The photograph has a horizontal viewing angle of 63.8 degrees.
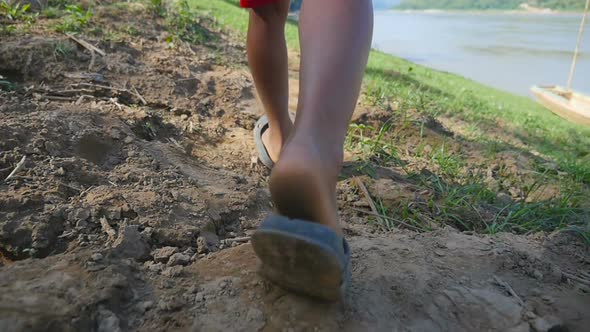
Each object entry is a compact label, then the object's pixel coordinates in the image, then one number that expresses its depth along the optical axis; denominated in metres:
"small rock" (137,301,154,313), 0.95
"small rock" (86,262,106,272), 0.99
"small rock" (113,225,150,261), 1.12
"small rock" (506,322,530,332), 1.02
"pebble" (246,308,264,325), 0.94
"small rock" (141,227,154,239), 1.21
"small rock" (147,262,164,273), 1.08
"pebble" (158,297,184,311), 0.96
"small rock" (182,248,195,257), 1.19
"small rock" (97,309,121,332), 0.88
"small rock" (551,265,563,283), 1.24
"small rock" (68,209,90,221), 1.21
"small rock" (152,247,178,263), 1.15
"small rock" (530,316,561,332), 1.03
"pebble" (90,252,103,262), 1.02
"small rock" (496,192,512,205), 2.06
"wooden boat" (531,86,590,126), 10.70
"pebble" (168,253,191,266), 1.13
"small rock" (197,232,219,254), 1.23
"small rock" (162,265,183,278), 1.07
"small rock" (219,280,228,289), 1.03
